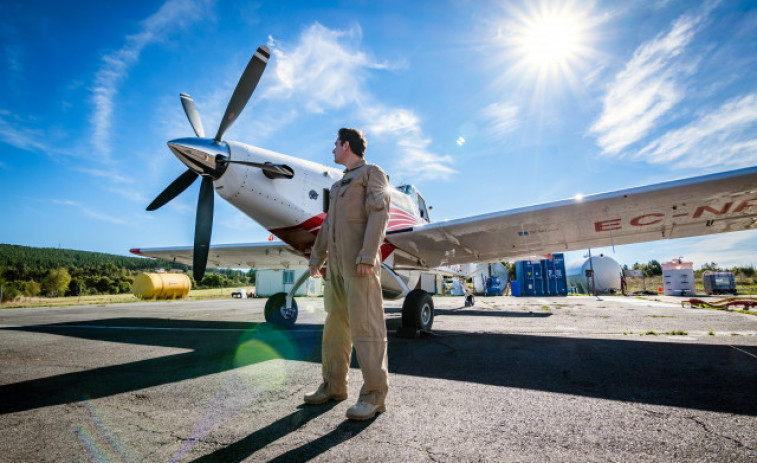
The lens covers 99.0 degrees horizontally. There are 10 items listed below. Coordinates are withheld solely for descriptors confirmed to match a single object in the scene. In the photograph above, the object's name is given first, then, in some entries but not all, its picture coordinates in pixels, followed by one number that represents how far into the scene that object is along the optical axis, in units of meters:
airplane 5.00
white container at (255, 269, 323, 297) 37.66
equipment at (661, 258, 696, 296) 26.00
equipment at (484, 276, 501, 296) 31.57
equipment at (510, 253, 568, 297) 26.89
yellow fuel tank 25.84
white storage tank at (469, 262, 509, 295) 32.78
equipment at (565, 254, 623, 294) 32.12
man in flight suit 2.23
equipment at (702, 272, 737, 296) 26.55
